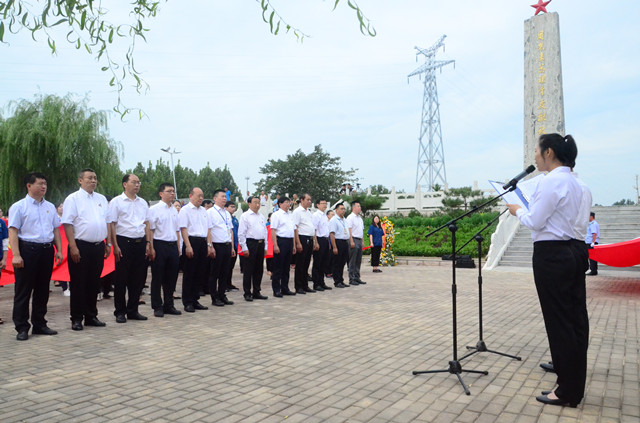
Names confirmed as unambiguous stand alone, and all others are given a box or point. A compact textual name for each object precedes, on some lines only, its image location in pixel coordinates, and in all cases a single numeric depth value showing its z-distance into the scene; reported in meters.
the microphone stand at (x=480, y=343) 4.76
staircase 15.87
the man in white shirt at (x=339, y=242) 10.79
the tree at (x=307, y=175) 34.88
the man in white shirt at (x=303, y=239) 9.52
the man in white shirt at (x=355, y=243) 11.33
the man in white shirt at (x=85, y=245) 5.86
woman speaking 3.33
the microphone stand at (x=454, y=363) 3.97
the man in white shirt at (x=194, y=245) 7.36
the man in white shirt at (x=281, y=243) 8.98
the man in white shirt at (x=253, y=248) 8.48
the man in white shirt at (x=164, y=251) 6.79
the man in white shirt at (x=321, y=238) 10.30
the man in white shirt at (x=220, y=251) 7.87
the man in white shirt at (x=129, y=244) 6.35
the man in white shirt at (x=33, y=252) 5.48
